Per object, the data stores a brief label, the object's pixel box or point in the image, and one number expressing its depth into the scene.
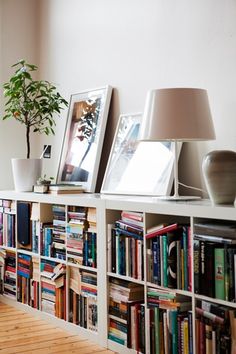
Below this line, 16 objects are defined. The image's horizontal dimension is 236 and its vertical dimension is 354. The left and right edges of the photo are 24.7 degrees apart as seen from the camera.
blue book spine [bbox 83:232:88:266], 3.14
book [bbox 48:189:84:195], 3.48
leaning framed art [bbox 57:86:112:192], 3.68
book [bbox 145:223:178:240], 2.55
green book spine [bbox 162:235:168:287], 2.59
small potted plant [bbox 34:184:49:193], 3.59
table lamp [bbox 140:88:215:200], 2.65
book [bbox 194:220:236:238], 2.29
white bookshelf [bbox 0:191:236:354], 2.38
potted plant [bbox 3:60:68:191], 3.76
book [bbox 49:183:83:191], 3.50
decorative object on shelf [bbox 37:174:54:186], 3.63
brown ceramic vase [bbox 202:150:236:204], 2.42
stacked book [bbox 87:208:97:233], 3.07
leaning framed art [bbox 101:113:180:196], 3.10
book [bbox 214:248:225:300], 2.30
